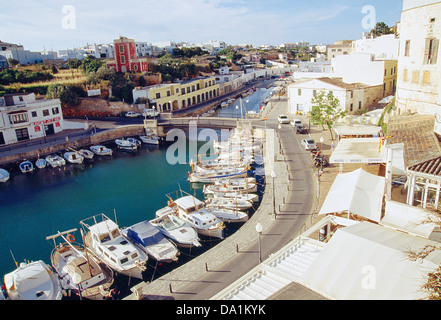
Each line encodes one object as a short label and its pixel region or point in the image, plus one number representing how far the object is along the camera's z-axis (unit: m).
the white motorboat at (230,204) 22.67
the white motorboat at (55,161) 36.06
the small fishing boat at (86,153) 37.97
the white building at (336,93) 37.47
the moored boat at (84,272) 15.66
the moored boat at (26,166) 34.83
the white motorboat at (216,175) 28.12
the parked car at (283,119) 38.75
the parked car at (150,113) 48.30
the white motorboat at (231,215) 21.34
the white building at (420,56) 21.05
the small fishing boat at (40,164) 35.72
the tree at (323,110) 31.09
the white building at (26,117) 38.50
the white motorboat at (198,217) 20.05
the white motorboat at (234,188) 25.03
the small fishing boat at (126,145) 40.66
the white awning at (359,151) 19.20
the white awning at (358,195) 14.70
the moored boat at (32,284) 15.10
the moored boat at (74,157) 36.78
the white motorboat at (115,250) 16.89
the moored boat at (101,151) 39.19
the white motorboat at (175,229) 18.98
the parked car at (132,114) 49.75
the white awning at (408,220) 11.75
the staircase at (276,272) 8.86
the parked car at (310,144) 28.91
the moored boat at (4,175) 32.34
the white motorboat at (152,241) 17.62
